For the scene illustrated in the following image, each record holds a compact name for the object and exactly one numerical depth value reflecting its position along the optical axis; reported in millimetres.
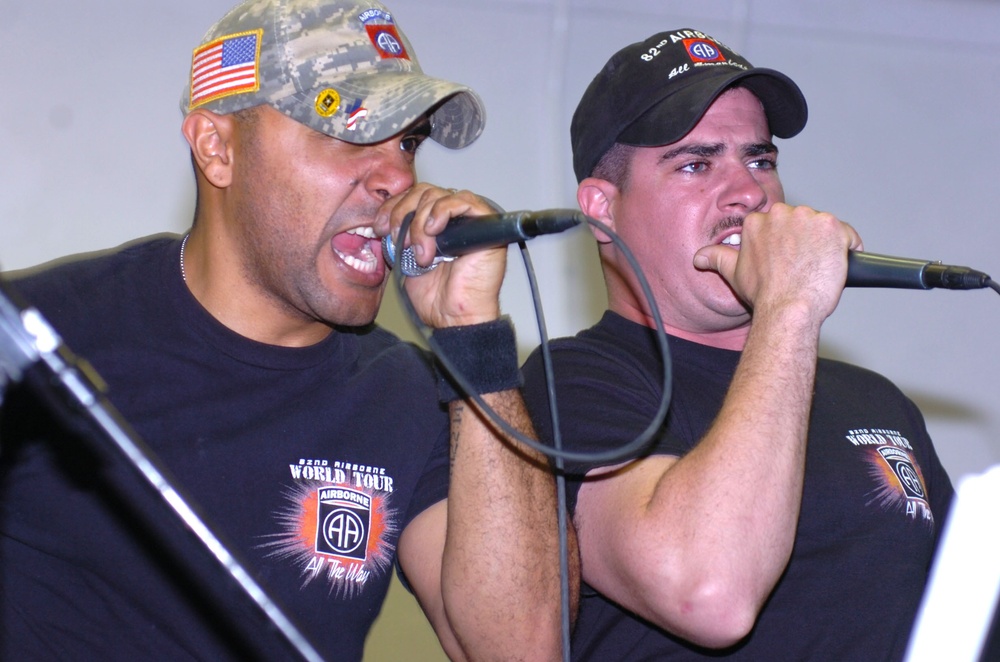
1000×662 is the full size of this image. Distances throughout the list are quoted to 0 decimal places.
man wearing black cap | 1931
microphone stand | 1554
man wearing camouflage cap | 2008
